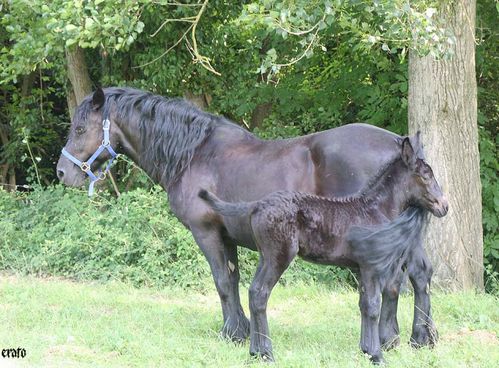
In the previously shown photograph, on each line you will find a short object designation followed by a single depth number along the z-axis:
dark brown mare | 10.77
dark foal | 9.62
